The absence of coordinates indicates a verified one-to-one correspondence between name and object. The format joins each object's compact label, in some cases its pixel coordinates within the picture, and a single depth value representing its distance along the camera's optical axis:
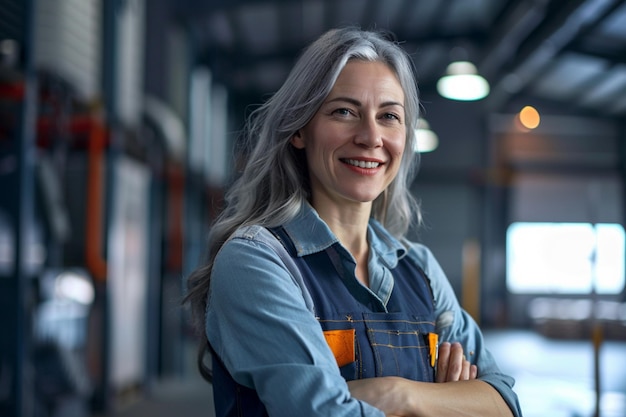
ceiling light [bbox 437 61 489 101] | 9.96
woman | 1.58
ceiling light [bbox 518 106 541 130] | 16.67
